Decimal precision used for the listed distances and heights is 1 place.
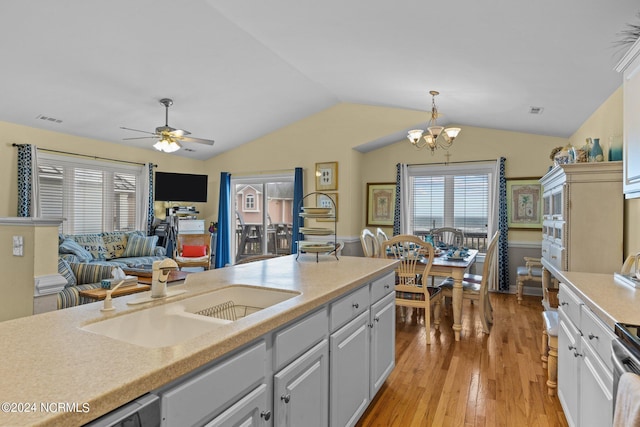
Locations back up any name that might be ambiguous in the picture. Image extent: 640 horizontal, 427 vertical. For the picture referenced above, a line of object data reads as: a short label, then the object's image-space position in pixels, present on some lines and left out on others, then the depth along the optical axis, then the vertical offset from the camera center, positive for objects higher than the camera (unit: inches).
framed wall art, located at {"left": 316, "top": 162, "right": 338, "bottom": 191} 257.4 +26.3
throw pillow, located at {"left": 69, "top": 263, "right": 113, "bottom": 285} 173.5 -29.3
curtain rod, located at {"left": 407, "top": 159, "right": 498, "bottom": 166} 235.6 +35.0
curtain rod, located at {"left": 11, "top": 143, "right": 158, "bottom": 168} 213.2 +35.5
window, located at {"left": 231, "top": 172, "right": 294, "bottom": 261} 287.7 -1.1
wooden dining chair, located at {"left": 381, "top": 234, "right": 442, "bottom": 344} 144.6 -26.8
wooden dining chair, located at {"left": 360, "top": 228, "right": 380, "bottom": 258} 168.2 -14.7
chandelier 170.6 +38.7
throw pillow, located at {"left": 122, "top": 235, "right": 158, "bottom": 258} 244.2 -23.9
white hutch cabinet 114.6 -0.4
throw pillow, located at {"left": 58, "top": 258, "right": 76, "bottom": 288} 151.6 -25.9
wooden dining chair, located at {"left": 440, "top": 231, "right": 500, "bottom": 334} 146.7 -32.1
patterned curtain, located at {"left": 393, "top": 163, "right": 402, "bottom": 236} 257.3 +5.6
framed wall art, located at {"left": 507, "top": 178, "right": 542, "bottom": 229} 224.2 +7.6
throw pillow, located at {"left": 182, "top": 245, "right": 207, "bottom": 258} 262.5 -28.3
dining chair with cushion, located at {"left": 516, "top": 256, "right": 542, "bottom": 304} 197.3 -31.1
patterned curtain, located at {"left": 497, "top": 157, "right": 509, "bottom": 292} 229.0 -13.8
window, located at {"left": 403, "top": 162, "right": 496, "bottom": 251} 242.1 +10.7
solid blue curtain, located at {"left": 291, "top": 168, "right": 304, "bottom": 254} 265.3 +12.3
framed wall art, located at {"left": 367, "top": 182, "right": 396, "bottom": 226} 264.1 +7.9
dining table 144.6 -24.4
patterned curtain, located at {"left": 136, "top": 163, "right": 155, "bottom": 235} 268.7 +9.7
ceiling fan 174.2 +36.1
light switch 111.4 -10.4
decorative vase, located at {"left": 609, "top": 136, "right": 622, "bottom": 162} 119.6 +22.4
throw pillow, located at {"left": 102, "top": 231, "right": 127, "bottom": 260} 236.5 -21.3
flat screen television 272.4 +18.9
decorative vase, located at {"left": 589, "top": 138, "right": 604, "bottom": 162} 125.0 +21.9
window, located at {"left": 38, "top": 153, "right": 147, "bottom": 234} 222.2 +11.7
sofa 156.2 -26.3
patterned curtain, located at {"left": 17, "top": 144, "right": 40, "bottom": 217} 202.1 +16.1
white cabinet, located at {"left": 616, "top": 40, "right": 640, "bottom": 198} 73.3 +20.3
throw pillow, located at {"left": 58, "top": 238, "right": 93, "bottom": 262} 198.2 -21.6
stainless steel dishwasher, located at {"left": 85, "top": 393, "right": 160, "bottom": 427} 28.8 -16.8
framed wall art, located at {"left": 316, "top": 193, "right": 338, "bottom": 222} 259.6 +8.9
